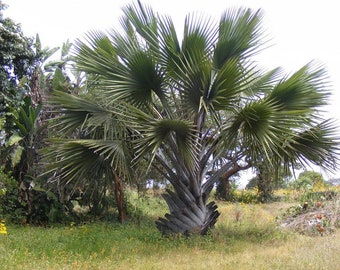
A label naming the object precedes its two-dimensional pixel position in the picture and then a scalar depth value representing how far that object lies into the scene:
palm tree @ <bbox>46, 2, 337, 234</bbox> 7.21
